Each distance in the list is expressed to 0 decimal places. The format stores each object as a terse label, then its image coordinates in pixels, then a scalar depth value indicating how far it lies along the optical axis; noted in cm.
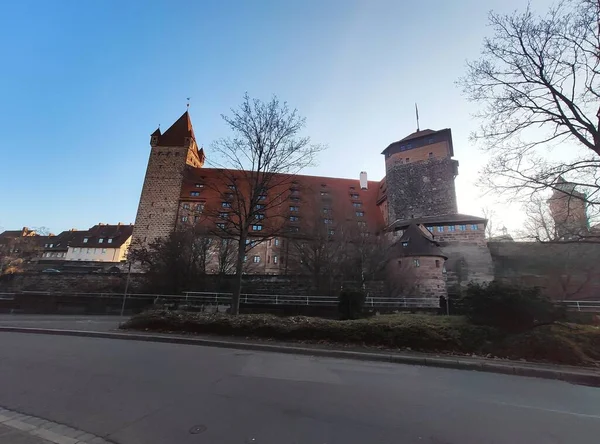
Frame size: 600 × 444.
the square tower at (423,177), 4616
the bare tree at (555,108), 1125
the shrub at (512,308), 898
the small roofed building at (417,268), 3083
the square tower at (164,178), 4900
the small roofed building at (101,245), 6612
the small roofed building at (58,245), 7006
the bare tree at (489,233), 4608
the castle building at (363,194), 4125
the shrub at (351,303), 1784
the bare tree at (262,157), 1673
